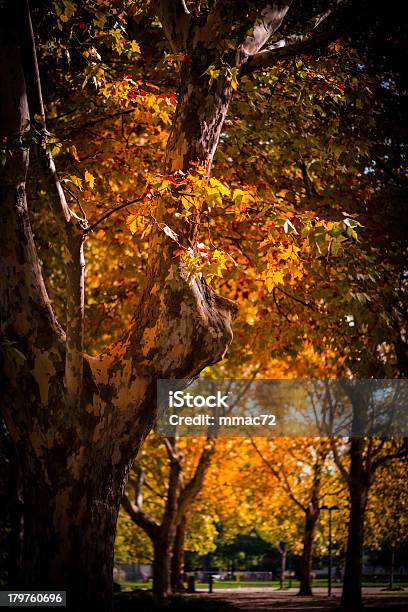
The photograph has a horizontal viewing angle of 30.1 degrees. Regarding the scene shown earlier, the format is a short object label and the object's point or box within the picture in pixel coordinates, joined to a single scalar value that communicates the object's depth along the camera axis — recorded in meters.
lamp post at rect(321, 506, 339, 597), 31.09
